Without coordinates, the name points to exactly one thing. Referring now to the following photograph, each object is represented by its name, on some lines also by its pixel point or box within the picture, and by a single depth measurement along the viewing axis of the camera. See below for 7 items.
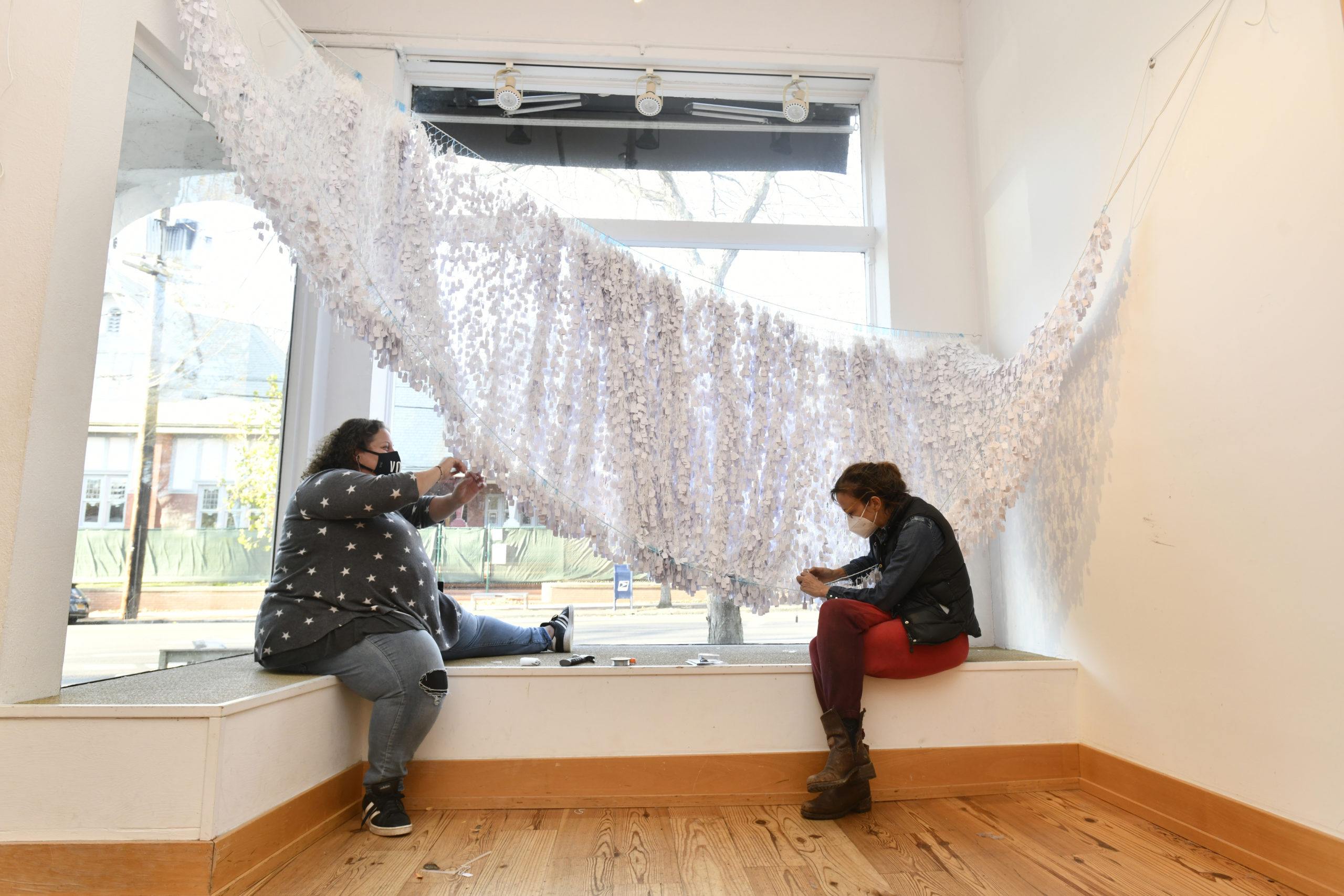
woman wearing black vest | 1.96
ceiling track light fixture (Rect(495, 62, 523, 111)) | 2.90
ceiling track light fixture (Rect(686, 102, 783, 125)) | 3.08
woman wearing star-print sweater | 1.84
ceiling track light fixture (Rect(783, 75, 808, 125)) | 2.98
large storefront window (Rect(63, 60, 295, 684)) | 1.91
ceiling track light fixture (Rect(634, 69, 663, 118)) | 2.91
